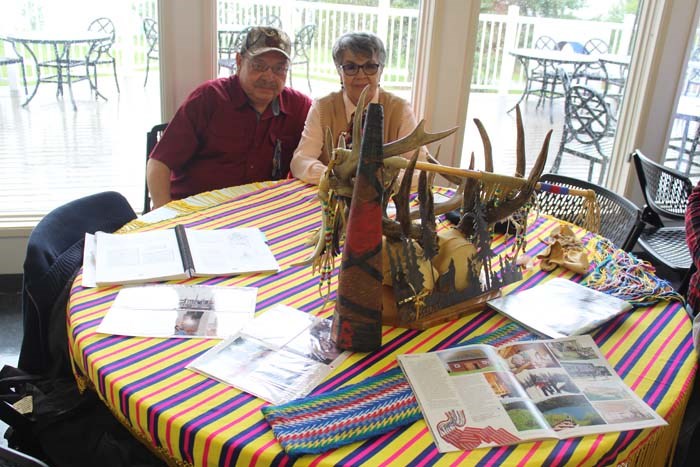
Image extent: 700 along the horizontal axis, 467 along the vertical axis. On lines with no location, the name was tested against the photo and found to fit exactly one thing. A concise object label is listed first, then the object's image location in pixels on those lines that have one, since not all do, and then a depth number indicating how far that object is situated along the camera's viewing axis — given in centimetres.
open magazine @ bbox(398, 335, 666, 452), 98
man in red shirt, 225
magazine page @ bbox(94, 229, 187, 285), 140
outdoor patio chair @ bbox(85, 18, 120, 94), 260
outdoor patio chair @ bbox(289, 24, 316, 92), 278
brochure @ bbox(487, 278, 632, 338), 130
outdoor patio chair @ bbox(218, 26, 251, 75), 264
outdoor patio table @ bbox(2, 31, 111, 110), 257
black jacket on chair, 136
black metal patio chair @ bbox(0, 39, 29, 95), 256
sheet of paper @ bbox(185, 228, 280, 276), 148
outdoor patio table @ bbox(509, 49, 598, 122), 310
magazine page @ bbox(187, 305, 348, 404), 106
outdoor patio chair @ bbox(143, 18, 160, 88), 257
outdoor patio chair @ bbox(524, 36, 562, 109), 310
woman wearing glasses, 219
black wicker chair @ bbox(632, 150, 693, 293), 253
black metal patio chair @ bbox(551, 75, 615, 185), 325
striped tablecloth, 93
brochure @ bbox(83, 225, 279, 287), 141
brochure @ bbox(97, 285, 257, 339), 121
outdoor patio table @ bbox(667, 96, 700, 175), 335
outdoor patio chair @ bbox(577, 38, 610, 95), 317
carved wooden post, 111
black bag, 126
